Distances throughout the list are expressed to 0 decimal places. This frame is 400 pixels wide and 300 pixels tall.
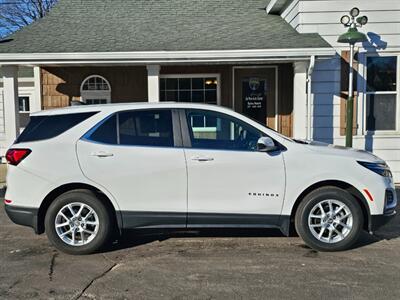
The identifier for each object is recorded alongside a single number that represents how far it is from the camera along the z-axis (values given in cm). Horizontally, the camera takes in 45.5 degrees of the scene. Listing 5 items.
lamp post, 941
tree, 3328
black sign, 1216
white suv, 576
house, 963
